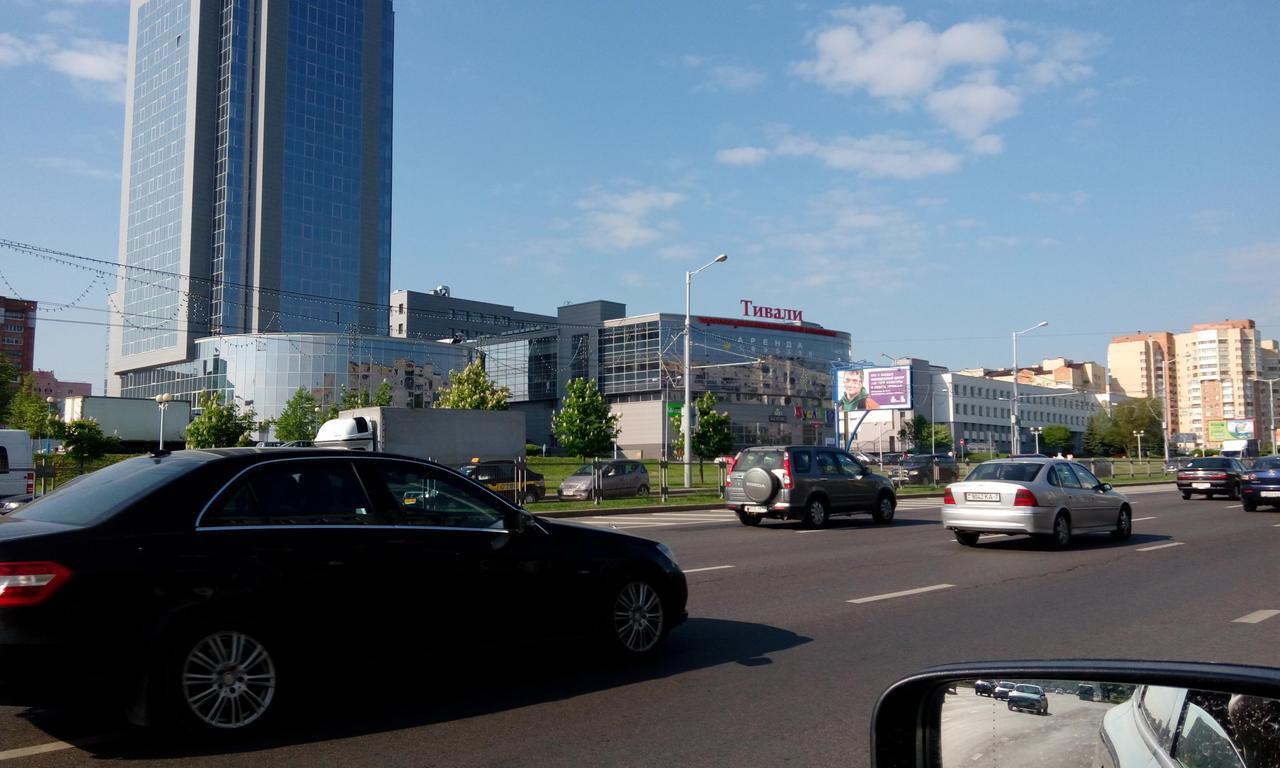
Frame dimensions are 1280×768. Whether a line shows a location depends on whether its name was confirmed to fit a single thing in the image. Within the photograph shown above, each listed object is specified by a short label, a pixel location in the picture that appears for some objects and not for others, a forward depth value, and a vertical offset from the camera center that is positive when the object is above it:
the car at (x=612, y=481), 33.97 -1.31
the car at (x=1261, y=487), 26.27 -1.11
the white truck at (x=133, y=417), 75.38 +2.26
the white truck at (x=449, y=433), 32.16 +0.44
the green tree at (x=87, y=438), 54.96 +0.40
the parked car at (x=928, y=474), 49.62 -1.45
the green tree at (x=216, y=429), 71.12 +1.23
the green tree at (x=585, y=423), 79.88 +1.97
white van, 21.94 -0.49
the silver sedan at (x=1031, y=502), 15.44 -0.94
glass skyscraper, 108.12 +32.52
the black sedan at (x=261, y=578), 4.71 -0.77
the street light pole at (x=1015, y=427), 58.39 +1.22
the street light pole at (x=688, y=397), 39.68 +2.18
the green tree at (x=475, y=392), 77.44 +4.54
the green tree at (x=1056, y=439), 129.50 +1.07
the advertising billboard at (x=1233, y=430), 109.06 +2.03
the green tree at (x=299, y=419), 80.00 +2.22
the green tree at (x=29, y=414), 70.25 +2.30
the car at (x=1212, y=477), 32.97 -1.06
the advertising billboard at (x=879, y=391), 64.44 +3.83
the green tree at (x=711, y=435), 72.25 +0.86
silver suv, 20.06 -0.89
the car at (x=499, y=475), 28.92 -0.91
